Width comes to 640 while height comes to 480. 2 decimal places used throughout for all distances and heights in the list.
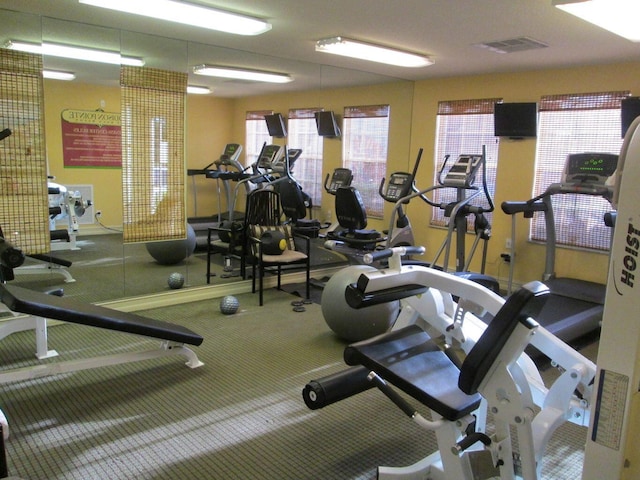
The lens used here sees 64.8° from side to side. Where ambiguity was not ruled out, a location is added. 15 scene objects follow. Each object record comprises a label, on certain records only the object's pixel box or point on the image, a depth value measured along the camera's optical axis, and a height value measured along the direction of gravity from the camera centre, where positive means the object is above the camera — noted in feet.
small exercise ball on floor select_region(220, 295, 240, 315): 13.93 -3.96
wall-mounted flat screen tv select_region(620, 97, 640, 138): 13.41 +1.74
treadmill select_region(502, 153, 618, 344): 12.27 -3.01
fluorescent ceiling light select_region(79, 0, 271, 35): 9.92 +3.03
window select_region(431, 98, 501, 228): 17.81 +1.18
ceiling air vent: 12.15 +3.11
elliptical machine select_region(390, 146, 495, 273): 15.01 -1.12
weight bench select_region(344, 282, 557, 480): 5.37 -2.61
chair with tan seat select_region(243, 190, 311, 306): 14.96 -2.55
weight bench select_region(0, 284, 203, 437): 8.30 -3.23
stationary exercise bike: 16.46 -1.69
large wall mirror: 12.64 +0.76
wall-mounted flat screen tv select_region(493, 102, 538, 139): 16.22 +1.66
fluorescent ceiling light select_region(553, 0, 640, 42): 8.61 +2.91
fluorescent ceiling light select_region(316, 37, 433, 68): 12.85 +3.12
